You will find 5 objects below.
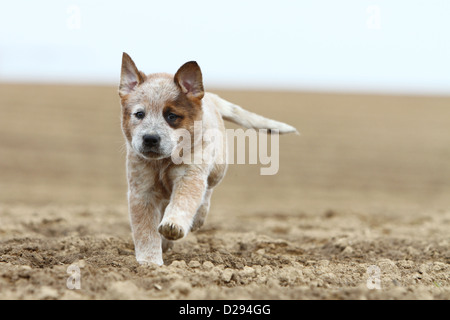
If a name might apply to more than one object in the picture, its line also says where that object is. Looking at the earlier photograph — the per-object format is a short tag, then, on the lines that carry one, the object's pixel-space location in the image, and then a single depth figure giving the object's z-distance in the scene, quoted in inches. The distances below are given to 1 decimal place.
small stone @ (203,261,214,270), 209.8
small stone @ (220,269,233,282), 190.9
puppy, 205.2
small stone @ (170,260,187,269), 204.9
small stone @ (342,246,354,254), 267.9
